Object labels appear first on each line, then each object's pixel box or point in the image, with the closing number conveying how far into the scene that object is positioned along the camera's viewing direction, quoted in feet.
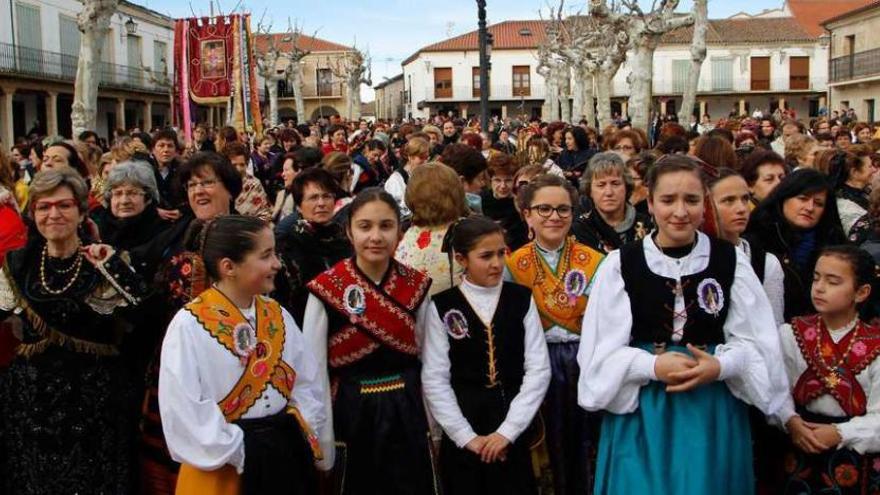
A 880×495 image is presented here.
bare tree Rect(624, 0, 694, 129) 63.31
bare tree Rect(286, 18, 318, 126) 141.69
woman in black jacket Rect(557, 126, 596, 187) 32.69
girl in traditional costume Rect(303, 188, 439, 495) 12.17
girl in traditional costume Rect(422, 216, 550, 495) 12.45
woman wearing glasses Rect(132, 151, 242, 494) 13.08
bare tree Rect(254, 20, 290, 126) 124.86
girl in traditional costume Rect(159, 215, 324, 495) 10.23
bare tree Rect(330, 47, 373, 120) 164.04
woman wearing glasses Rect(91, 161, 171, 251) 15.35
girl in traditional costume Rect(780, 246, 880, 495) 12.00
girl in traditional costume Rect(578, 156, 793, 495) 11.00
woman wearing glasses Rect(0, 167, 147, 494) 12.03
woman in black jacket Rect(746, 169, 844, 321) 14.75
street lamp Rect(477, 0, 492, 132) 51.97
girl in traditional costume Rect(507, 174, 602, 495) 13.44
